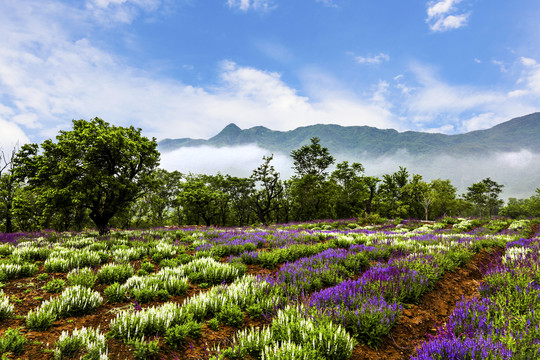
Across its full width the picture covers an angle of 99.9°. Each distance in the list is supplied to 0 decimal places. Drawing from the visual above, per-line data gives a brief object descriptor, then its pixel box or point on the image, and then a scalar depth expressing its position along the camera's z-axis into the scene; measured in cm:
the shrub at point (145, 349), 311
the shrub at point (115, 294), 494
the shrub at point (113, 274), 598
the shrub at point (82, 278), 542
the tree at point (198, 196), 3782
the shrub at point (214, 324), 384
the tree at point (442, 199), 5270
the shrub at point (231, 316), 396
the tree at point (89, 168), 1227
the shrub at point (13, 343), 311
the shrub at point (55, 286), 537
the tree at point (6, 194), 2677
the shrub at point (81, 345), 304
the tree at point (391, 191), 5547
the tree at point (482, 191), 6047
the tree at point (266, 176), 3416
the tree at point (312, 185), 4428
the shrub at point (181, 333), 342
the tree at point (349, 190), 4666
